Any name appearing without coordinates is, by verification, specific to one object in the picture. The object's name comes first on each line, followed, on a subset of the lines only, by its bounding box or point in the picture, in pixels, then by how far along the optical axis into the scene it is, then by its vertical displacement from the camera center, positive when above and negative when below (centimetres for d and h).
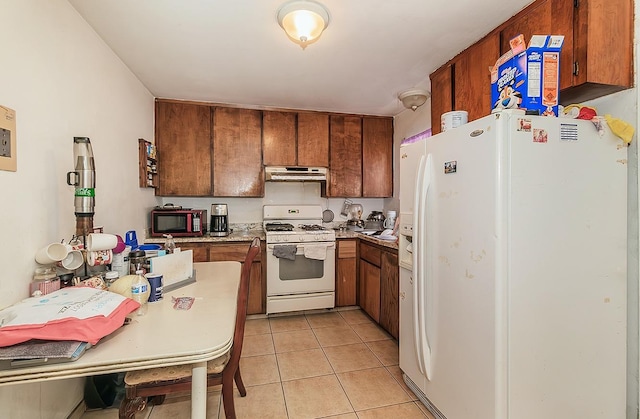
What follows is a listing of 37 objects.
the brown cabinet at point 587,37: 138 +81
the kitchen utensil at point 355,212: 392 -7
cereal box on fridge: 131 +58
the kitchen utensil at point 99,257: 134 -24
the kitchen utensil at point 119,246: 145 -20
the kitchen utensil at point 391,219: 357 -15
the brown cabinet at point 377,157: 377 +64
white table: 81 -44
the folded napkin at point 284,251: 309 -47
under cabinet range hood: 344 +40
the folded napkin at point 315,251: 316 -49
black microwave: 295 -16
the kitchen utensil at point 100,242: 132 -16
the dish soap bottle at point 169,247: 168 -23
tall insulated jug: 138 +11
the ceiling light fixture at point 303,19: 161 +107
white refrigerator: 124 -28
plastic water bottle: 123 -36
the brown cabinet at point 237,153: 334 +63
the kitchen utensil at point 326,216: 388 -12
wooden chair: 128 -79
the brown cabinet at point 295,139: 346 +82
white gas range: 312 -68
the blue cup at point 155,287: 131 -36
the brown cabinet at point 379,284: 261 -78
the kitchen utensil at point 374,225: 374 -24
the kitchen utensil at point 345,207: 394 -1
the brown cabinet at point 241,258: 301 -53
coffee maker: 327 -15
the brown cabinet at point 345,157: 366 +62
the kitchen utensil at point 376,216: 379 -12
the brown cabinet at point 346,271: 336 -75
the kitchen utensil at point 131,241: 162 -19
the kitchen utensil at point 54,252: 129 -20
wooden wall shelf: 271 +42
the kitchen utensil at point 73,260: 132 -24
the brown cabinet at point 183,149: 318 +65
